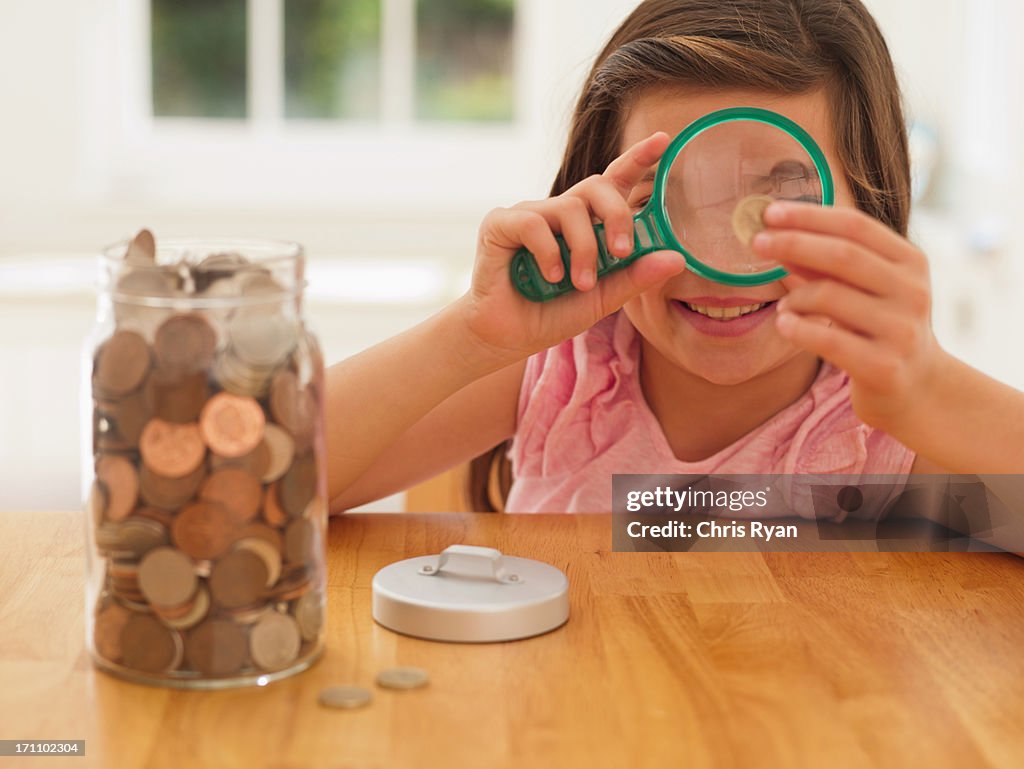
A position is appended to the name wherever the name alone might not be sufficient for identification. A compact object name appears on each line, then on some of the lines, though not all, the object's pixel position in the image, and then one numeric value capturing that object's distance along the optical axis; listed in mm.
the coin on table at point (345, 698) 787
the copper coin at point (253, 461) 782
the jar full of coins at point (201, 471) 781
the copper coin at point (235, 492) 780
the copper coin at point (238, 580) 783
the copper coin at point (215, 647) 796
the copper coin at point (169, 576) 781
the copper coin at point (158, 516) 782
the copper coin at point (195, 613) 787
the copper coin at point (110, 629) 818
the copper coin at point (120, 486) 792
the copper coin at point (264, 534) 793
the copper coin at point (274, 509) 802
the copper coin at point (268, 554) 796
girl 932
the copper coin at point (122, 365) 791
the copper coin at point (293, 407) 808
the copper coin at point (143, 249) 859
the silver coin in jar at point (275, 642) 813
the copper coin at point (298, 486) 813
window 4227
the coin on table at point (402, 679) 817
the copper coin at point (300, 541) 818
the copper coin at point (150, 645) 804
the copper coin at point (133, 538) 786
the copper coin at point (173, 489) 778
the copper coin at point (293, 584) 815
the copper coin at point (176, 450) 778
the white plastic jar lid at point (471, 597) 903
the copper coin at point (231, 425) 781
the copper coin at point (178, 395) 778
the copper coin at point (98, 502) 810
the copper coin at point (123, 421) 787
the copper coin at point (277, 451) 802
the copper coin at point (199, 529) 779
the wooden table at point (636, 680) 739
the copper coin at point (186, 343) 783
